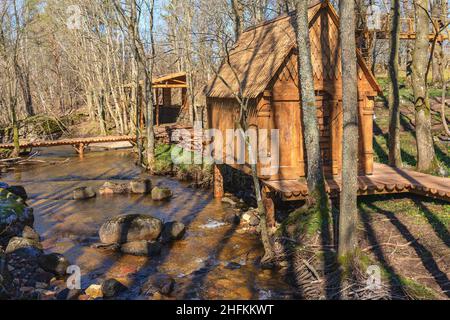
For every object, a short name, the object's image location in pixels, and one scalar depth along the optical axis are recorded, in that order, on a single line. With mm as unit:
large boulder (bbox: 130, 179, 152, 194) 18188
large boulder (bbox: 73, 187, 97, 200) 17203
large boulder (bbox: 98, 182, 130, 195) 18188
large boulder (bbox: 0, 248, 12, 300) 8311
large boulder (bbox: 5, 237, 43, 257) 10508
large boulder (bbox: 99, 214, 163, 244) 12047
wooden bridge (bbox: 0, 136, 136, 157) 25953
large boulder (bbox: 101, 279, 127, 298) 8945
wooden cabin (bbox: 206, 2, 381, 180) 12203
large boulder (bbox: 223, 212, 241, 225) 13781
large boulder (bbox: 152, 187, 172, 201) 17044
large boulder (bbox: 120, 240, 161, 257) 11282
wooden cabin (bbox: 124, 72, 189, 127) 31516
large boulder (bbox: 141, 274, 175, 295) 9000
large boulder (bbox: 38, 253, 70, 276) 10094
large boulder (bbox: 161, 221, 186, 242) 12344
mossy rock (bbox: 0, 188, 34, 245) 11843
